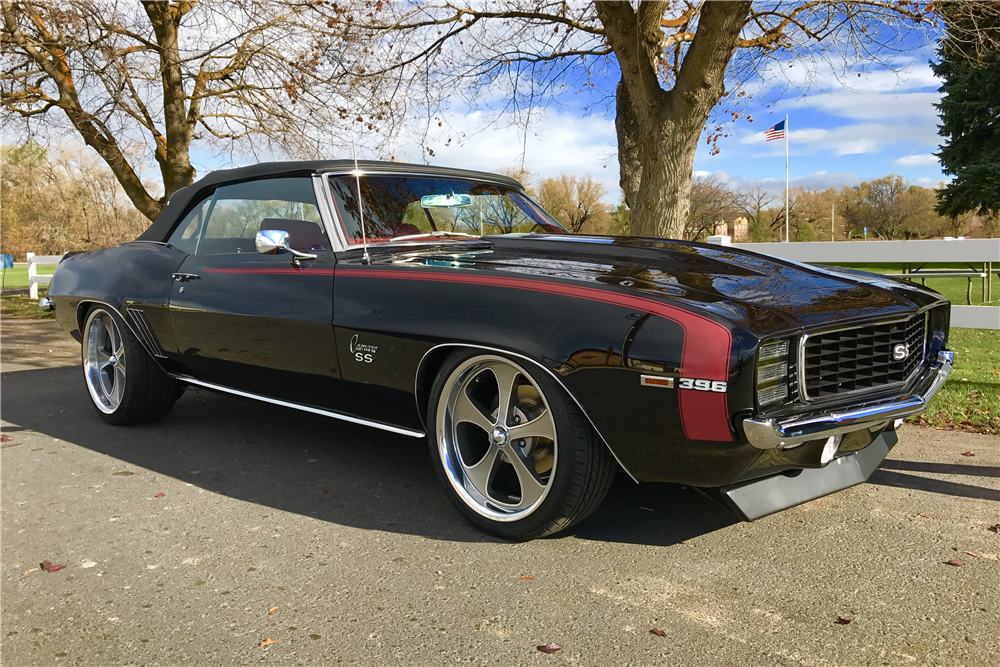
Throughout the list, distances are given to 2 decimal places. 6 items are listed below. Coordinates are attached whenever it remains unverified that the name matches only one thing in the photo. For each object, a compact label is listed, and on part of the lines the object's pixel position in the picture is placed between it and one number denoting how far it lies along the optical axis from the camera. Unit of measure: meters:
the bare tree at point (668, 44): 6.66
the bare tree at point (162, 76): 12.23
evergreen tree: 31.98
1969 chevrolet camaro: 2.56
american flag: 30.35
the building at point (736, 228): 70.93
